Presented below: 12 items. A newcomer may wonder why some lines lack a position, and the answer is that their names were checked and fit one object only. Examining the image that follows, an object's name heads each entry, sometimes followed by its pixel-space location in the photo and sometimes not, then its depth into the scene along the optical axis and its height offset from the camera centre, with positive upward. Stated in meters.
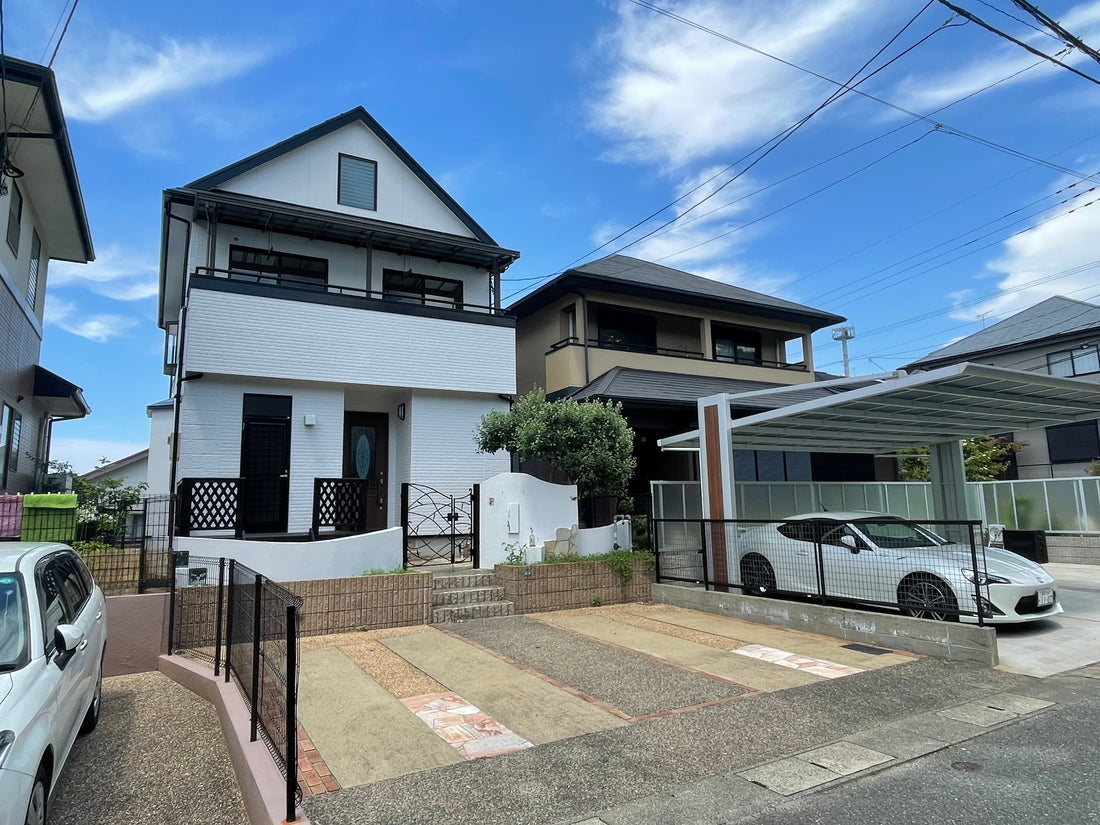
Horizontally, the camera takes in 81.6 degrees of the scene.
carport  8.11 +1.14
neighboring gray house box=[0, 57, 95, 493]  9.12 +5.02
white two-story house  11.16 +3.33
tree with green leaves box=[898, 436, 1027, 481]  21.56 +0.93
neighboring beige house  15.06 +3.99
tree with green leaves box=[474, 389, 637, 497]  10.26 +0.92
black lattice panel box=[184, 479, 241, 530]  8.77 +0.03
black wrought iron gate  11.80 -0.44
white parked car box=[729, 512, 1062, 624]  7.07 -0.98
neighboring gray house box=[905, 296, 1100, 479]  24.33 +5.26
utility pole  32.59 +7.91
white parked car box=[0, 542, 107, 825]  2.77 -0.87
